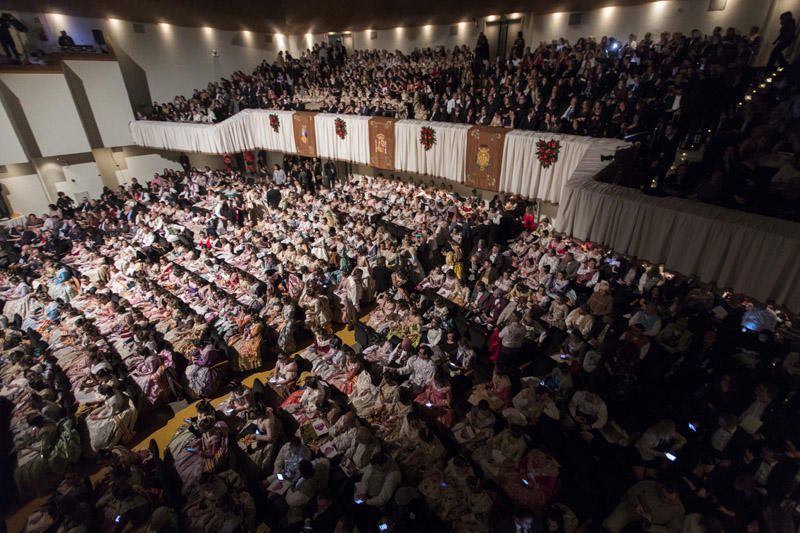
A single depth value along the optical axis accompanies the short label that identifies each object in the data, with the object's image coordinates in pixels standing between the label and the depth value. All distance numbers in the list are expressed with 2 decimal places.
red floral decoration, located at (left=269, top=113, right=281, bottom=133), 16.30
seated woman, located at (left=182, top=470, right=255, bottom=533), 4.39
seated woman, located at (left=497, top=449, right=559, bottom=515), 4.56
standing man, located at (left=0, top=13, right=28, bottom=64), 15.13
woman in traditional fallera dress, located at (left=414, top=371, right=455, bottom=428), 5.73
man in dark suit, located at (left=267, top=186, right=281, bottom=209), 15.08
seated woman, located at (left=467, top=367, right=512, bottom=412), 5.77
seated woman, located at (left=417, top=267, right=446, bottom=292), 9.38
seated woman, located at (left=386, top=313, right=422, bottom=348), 7.46
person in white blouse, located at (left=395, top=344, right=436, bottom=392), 6.33
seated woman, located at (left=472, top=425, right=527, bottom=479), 4.88
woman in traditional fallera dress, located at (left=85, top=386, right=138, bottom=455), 5.92
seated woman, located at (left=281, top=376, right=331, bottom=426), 5.97
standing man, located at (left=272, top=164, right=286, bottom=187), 17.41
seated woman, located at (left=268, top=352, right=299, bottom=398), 6.81
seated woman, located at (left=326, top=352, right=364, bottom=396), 6.66
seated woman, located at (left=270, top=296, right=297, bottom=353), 7.80
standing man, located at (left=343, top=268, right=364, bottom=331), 8.69
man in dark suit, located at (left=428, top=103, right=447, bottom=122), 12.45
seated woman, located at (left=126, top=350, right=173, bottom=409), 6.70
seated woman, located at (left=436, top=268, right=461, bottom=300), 8.90
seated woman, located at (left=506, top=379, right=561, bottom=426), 5.48
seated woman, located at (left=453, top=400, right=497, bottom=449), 5.24
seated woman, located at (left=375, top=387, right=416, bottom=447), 5.28
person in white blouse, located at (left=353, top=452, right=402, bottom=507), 4.63
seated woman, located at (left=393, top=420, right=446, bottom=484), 4.99
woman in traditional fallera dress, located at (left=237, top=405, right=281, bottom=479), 5.34
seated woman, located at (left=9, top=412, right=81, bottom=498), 5.52
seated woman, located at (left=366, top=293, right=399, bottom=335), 8.08
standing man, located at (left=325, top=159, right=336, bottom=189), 17.44
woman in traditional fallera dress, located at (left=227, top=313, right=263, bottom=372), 7.41
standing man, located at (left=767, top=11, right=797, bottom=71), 7.31
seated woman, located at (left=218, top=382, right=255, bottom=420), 6.14
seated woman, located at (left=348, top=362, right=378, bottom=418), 6.15
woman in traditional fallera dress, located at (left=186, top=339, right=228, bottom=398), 6.88
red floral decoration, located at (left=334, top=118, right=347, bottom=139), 14.45
